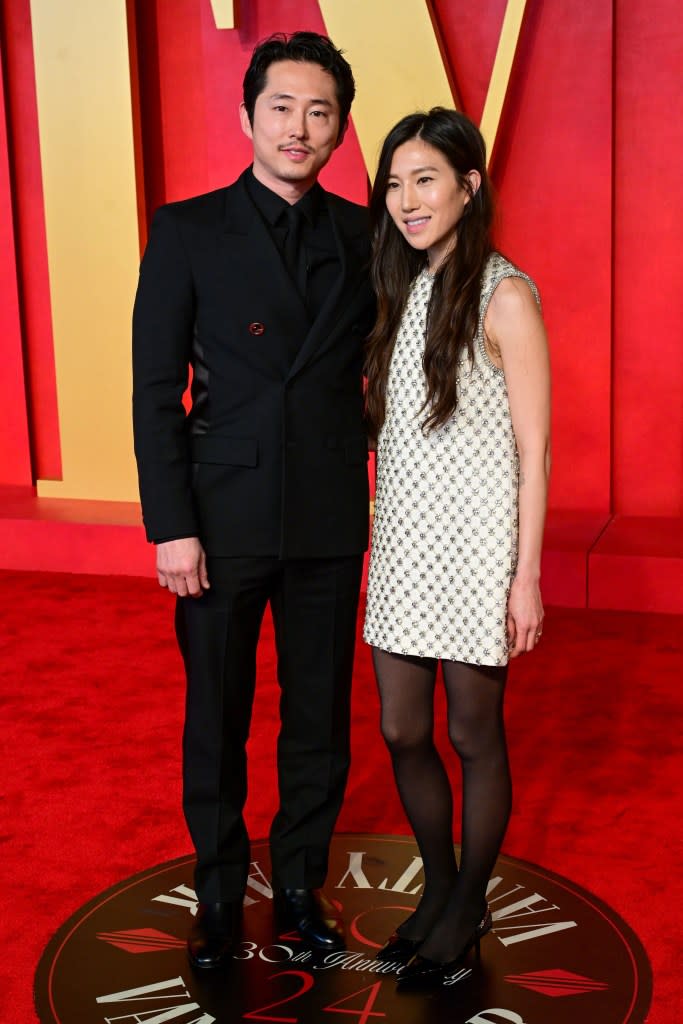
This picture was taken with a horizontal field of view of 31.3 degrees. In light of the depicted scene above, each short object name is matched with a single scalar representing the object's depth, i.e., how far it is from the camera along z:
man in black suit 2.23
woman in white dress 2.09
